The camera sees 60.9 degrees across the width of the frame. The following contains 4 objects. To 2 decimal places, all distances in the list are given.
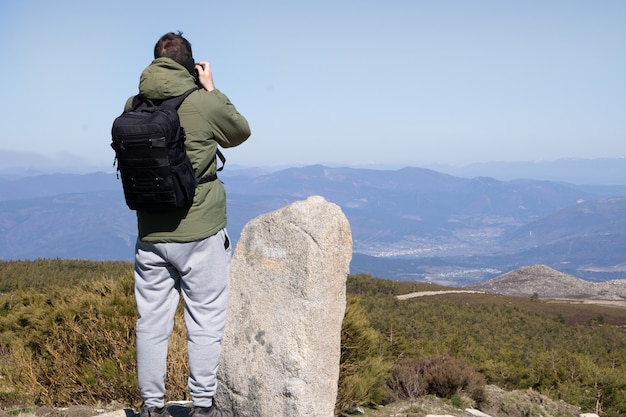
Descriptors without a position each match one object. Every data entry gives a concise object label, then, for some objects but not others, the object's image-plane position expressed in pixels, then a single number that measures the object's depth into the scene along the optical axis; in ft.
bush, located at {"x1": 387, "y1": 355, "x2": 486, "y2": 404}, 32.73
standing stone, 17.02
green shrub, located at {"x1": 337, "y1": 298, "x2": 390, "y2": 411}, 25.95
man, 13.25
